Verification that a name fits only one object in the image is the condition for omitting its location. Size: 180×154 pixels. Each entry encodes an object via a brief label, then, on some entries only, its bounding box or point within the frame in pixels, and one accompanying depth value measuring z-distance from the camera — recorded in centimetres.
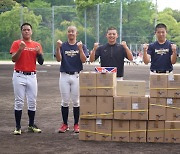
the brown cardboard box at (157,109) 695
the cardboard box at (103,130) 708
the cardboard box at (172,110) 694
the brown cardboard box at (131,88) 707
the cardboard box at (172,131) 692
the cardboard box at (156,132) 696
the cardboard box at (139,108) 696
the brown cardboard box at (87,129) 712
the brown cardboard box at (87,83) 711
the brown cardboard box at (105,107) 705
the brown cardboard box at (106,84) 702
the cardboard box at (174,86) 695
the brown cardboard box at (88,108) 712
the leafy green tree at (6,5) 4591
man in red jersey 742
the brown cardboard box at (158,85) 697
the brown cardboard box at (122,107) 700
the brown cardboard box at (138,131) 700
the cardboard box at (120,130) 704
